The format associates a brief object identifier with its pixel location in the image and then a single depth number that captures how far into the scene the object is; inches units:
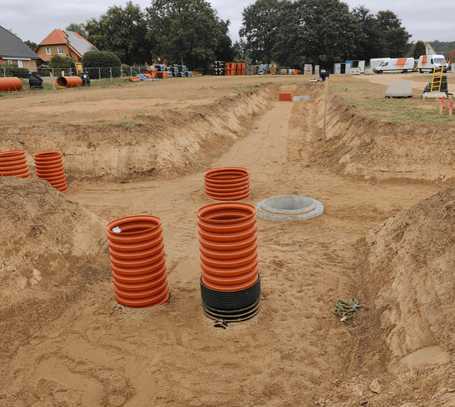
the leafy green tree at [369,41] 2536.9
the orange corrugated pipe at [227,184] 406.0
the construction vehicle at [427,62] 1936.5
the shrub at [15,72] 1530.5
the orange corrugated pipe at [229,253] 207.9
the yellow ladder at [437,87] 761.9
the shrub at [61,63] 1904.5
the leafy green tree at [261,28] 2906.0
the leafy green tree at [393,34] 2824.8
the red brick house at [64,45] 2645.2
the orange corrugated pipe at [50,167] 444.5
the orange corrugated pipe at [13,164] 425.4
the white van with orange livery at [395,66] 2095.2
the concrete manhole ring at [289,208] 355.6
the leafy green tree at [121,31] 2603.3
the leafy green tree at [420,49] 2925.0
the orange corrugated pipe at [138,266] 224.4
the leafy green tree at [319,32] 2375.7
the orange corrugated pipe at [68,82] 1358.3
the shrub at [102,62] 1909.4
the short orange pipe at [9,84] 1173.1
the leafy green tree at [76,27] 4065.2
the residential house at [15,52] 1951.3
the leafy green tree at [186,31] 2405.3
